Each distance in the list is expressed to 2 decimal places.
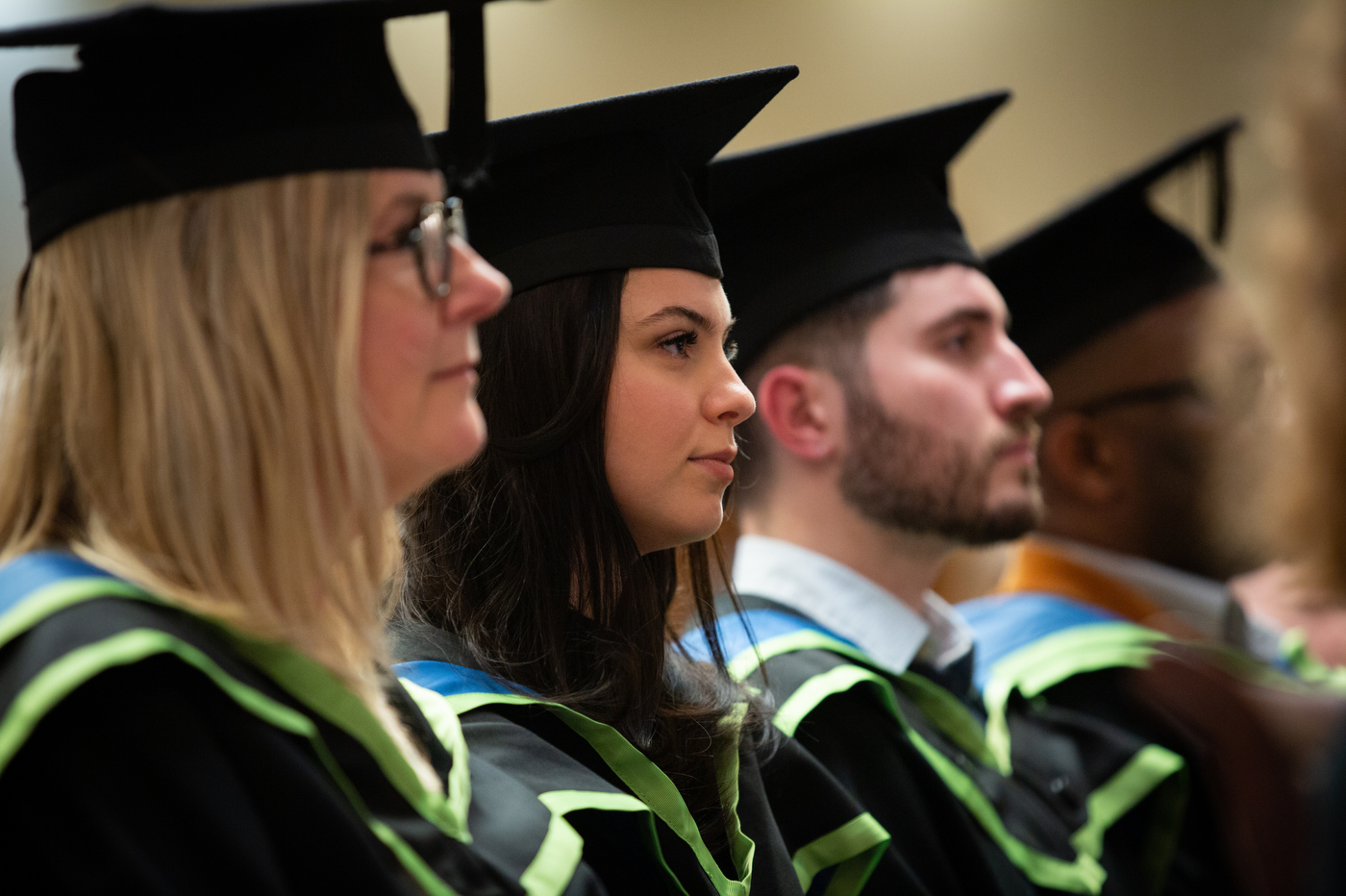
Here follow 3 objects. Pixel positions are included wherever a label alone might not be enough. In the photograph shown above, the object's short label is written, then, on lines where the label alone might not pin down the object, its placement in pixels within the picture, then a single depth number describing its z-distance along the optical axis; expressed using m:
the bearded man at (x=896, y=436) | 2.94
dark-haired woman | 2.69
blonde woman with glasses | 2.43
